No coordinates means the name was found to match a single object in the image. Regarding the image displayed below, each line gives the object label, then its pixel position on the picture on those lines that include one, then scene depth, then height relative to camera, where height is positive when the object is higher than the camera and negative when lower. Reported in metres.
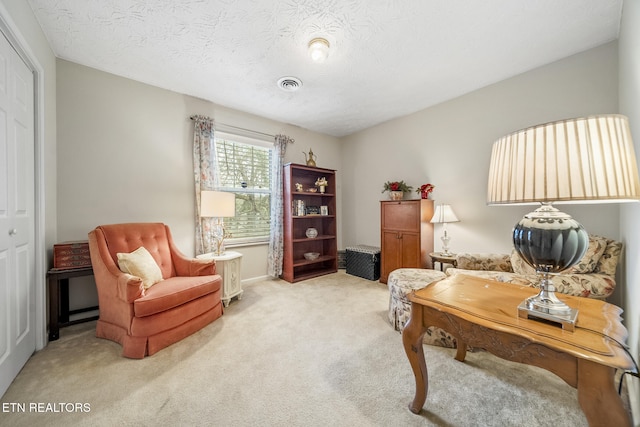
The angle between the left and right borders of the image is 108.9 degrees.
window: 3.36 +0.51
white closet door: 1.40 +0.01
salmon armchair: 1.72 -0.65
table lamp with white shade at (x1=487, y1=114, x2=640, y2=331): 0.75 +0.11
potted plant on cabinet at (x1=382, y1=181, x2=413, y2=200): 3.49 +0.37
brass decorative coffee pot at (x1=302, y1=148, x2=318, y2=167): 3.89 +0.92
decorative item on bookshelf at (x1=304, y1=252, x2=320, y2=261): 3.90 -0.73
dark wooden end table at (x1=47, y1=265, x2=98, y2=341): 1.91 -0.61
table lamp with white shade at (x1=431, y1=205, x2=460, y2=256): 2.86 -0.06
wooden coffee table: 0.71 -0.45
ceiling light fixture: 1.98 +1.47
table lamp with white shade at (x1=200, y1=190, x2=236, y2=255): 2.62 +0.12
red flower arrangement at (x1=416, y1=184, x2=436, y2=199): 3.25 +0.34
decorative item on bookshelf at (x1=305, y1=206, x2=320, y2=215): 4.07 +0.07
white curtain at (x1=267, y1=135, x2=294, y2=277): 3.66 -0.06
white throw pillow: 1.95 -0.44
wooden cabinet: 3.10 -0.31
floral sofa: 1.60 -0.49
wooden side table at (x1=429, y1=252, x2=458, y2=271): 2.67 -0.55
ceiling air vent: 2.57 +1.52
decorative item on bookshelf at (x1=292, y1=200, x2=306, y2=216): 3.82 +0.10
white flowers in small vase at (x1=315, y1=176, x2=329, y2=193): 4.08 +0.53
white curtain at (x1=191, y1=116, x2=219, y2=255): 2.97 +0.61
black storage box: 3.63 -0.79
